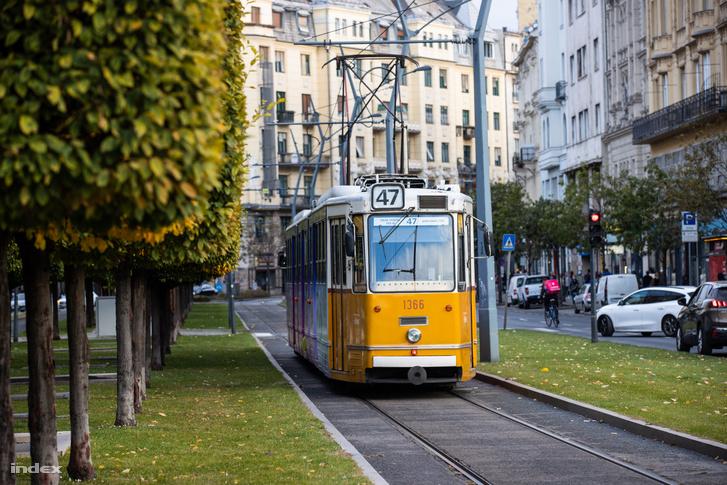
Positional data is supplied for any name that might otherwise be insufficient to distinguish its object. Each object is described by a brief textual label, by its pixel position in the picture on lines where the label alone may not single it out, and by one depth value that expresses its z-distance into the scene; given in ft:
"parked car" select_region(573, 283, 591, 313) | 214.28
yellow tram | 74.54
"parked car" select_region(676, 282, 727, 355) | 100.27
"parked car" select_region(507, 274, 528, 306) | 265.13
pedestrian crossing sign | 148.28
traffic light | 114.83
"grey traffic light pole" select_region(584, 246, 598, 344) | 114.72
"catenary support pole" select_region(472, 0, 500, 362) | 95.25
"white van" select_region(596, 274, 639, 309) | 188.24
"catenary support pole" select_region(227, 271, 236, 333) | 173.47
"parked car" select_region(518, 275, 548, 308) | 256.11
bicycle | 168.55
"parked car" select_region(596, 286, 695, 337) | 138.82
